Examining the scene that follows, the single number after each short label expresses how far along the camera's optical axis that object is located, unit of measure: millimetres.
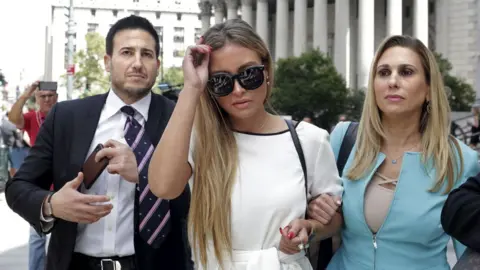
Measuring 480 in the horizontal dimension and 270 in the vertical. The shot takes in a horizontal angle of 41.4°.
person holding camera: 7008
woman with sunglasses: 2947
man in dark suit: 3496
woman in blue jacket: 3420
